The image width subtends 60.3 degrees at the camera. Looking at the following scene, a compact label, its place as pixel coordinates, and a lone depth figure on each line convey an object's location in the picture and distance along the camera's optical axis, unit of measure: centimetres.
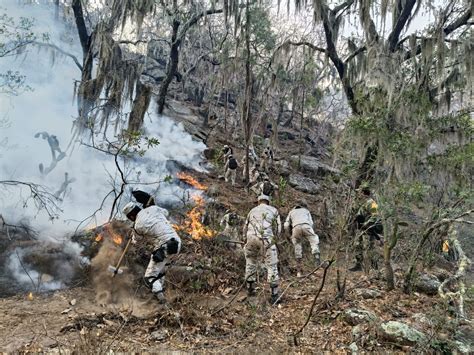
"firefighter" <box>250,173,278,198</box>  1289
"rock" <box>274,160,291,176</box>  1659
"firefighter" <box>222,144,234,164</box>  1441
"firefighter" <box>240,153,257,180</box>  1537
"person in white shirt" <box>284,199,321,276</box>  768
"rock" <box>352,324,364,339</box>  476
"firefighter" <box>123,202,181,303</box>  595
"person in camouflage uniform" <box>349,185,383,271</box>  797
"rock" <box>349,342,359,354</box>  435
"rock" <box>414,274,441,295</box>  657
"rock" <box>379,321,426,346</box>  452
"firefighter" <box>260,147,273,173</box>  1548
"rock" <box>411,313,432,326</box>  511
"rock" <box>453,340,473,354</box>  413
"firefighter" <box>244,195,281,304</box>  625
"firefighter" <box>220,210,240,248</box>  884
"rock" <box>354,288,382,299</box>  618
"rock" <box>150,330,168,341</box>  504
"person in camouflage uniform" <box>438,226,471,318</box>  431
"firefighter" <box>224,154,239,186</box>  1378
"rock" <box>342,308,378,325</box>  497
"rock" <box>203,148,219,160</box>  1616
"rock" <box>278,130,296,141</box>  2289
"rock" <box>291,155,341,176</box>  1814
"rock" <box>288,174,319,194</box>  1573
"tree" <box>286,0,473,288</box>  889
